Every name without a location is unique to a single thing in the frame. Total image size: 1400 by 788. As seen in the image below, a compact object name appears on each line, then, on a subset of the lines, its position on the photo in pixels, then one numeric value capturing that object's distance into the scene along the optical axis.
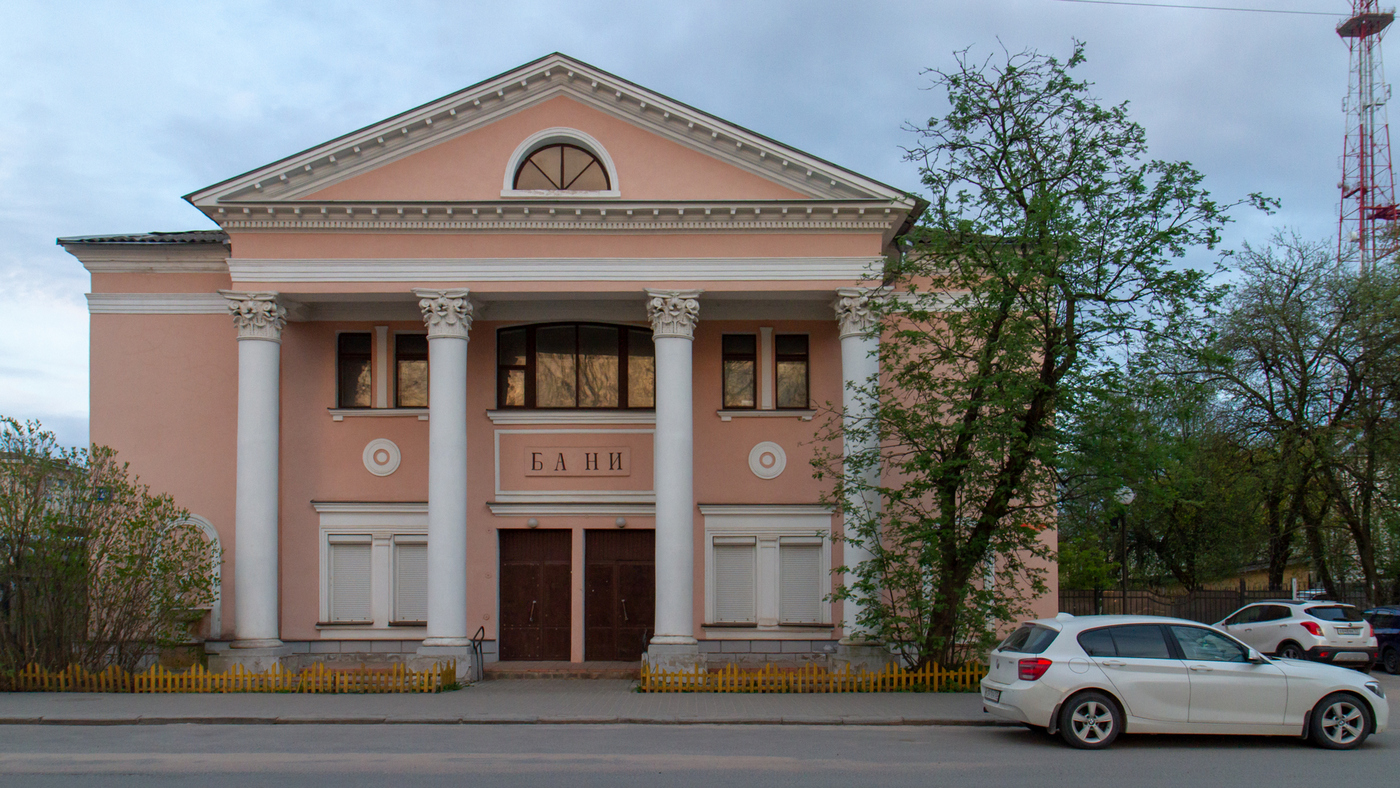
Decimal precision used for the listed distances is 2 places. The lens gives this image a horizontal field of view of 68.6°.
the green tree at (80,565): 16.39
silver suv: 19.62
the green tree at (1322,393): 24.55
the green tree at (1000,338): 14.92
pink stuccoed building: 18.00
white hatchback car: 11.05
